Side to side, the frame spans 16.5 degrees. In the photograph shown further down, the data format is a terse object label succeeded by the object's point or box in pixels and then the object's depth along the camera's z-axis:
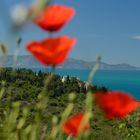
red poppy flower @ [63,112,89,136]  2.53
